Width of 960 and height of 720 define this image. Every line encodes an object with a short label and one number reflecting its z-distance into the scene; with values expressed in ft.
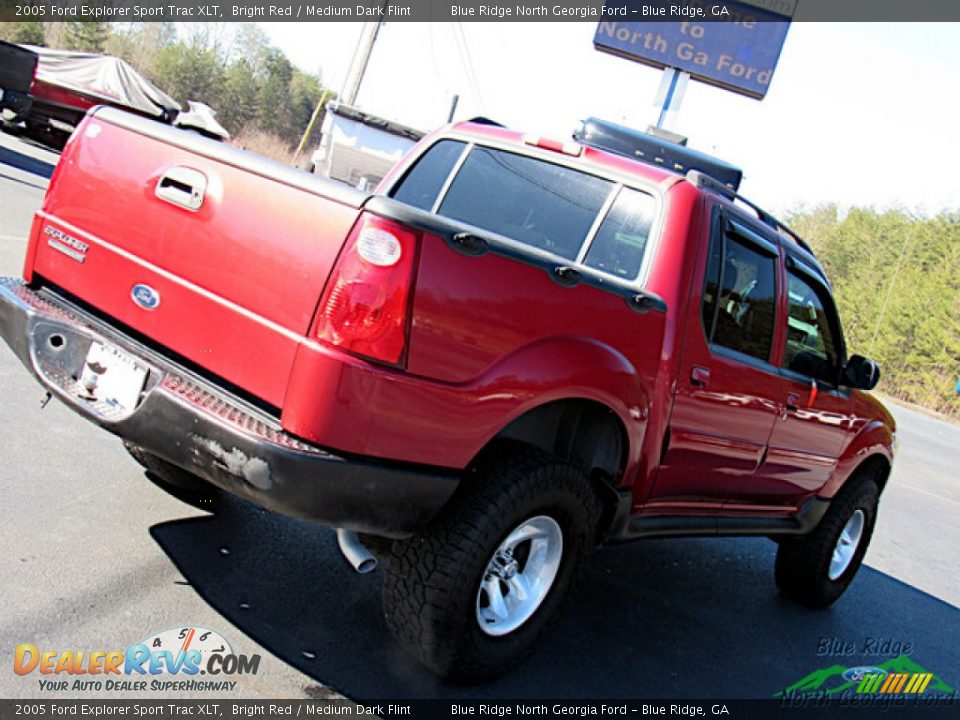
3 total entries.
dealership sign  60.34
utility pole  87.92
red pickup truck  8.23
